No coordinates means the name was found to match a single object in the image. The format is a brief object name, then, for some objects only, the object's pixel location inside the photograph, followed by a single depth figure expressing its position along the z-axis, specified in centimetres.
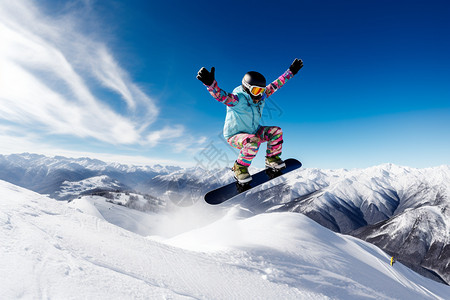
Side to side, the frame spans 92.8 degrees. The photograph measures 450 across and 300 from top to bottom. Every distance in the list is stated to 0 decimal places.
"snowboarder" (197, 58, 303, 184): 518
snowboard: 677
